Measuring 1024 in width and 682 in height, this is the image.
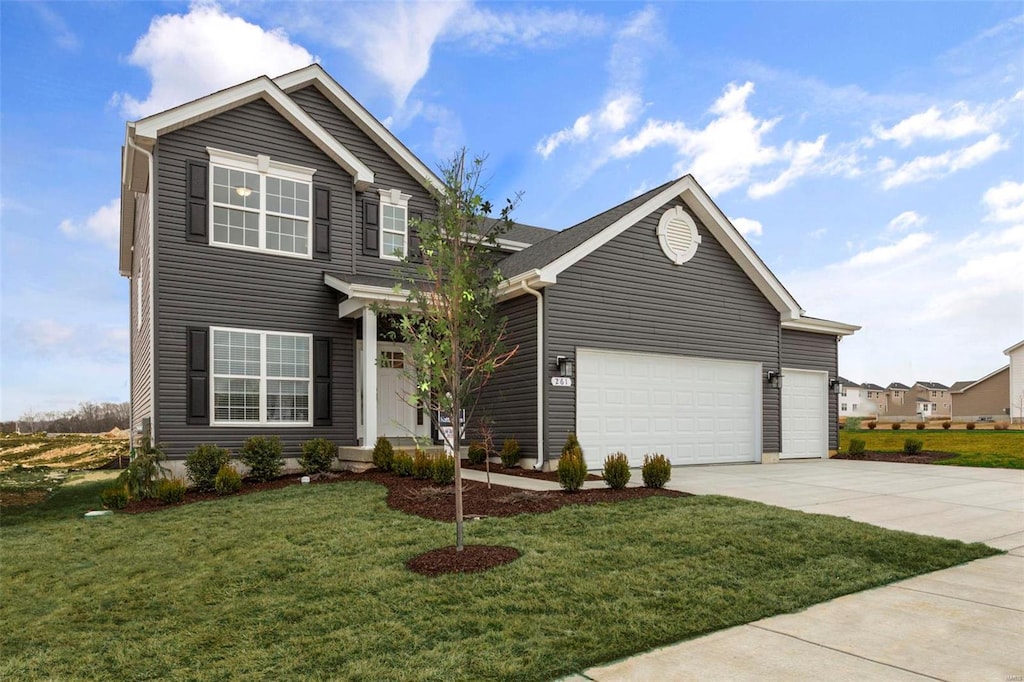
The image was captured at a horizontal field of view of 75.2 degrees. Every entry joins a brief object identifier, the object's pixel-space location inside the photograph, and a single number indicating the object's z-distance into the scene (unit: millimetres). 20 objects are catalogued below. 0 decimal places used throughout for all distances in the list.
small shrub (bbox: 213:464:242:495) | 10906
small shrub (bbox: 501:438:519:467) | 12867
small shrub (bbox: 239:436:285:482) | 11930
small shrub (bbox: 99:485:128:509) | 10438
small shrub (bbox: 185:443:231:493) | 11453
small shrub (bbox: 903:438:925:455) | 17338
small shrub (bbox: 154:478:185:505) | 10555
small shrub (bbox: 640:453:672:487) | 9703
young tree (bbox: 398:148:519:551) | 6332
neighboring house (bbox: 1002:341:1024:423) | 41188
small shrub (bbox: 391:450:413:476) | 11289
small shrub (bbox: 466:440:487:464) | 13664
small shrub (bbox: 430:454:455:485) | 9984
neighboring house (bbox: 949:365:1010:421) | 48562
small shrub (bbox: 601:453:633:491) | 9461
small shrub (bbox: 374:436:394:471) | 12070
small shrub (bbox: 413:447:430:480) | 10625
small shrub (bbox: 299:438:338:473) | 12367
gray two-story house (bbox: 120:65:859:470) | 12492
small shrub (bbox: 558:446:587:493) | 9234
